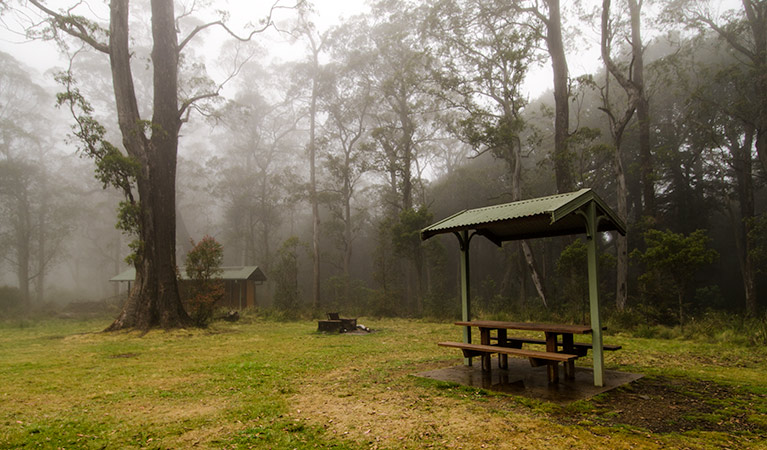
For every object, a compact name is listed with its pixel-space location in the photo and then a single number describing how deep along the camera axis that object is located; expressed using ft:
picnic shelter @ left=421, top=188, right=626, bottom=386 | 16.06
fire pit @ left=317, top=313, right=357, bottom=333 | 39.27
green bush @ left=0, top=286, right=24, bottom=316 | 70.40
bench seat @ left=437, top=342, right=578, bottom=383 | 15.56
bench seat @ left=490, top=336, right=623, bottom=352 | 17.56
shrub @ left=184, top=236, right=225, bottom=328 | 43.39
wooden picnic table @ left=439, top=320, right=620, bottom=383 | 16.30
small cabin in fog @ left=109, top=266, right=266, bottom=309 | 73.61
